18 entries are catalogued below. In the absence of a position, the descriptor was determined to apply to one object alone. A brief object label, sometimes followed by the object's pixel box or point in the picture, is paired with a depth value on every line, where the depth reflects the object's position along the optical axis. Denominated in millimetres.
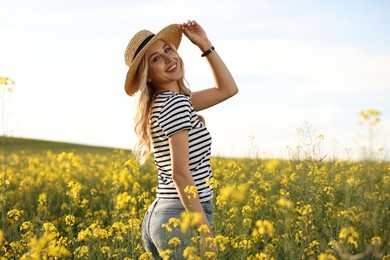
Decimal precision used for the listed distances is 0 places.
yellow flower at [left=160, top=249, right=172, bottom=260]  2818
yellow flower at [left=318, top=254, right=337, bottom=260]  2880
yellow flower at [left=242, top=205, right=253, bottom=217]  4465
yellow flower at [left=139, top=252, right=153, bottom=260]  3219
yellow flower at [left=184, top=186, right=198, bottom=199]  2898
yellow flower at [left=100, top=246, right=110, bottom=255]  4023
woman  3006
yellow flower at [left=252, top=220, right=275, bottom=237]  2654
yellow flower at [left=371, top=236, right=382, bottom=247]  3914
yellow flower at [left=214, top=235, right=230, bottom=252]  2908
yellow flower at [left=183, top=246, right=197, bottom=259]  2757
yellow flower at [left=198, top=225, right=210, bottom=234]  2911
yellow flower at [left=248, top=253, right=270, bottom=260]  3048
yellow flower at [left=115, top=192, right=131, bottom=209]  3578
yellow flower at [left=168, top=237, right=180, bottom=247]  2990
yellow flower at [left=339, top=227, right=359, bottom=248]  3169
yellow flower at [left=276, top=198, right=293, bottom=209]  2925
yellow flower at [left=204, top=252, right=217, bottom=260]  2955
